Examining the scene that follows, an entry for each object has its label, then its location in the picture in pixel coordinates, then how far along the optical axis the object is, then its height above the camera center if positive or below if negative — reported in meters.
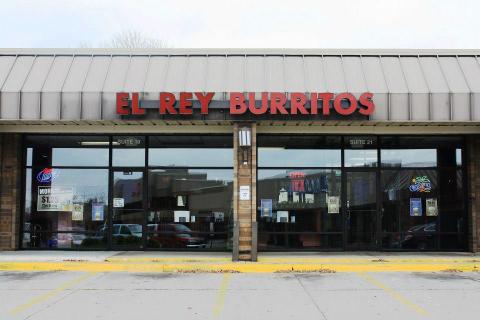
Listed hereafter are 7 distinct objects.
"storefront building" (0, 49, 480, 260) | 15.33 +0.86
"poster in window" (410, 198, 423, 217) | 16.00 -0.08
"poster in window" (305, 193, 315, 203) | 15.91 +0.20
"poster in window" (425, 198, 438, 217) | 16.02 -0.08
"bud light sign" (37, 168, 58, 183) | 16.22 +0.83
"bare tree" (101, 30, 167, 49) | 43.28 +12.50
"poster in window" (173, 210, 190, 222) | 15.93 -0.34
